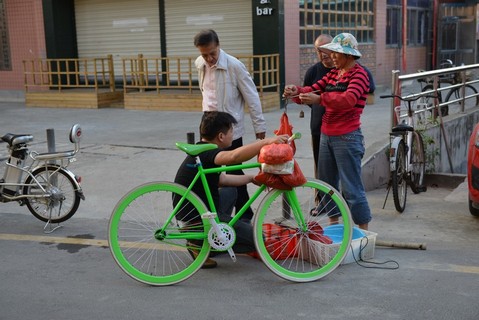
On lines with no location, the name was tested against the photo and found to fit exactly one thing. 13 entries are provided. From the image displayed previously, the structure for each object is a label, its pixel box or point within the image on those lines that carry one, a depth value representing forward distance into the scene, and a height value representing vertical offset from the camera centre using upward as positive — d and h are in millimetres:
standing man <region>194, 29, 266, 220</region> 5508 -305
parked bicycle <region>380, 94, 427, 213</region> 6504 -1212
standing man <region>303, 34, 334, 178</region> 5730 -202
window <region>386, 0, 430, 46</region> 20016 +996
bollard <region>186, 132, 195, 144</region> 6107 -792
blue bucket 4816 -1406
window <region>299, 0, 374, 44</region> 15852 +947
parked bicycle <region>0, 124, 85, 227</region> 5965 -1158
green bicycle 4395 -1275
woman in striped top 4828 -489
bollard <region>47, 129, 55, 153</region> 6945 -872
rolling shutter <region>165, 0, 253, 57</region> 15719 +879
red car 5836 -1128
